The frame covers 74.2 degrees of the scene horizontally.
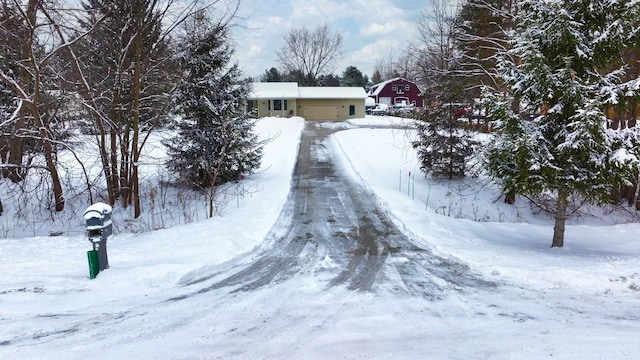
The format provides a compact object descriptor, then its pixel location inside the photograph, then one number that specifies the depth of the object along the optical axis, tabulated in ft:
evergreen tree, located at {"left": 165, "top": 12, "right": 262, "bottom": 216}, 45.78
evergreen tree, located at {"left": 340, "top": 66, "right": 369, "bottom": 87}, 262.47
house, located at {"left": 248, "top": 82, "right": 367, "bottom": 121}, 154.51
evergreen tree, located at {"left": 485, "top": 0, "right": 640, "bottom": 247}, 23.58
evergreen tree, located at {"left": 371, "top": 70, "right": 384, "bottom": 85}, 345.31
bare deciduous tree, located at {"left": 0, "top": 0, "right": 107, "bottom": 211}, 31.96
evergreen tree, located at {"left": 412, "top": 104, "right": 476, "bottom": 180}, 51.55
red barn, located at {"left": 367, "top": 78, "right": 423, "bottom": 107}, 224.12
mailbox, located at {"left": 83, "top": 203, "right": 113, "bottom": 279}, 18.60
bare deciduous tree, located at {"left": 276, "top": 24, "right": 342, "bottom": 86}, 242.37
